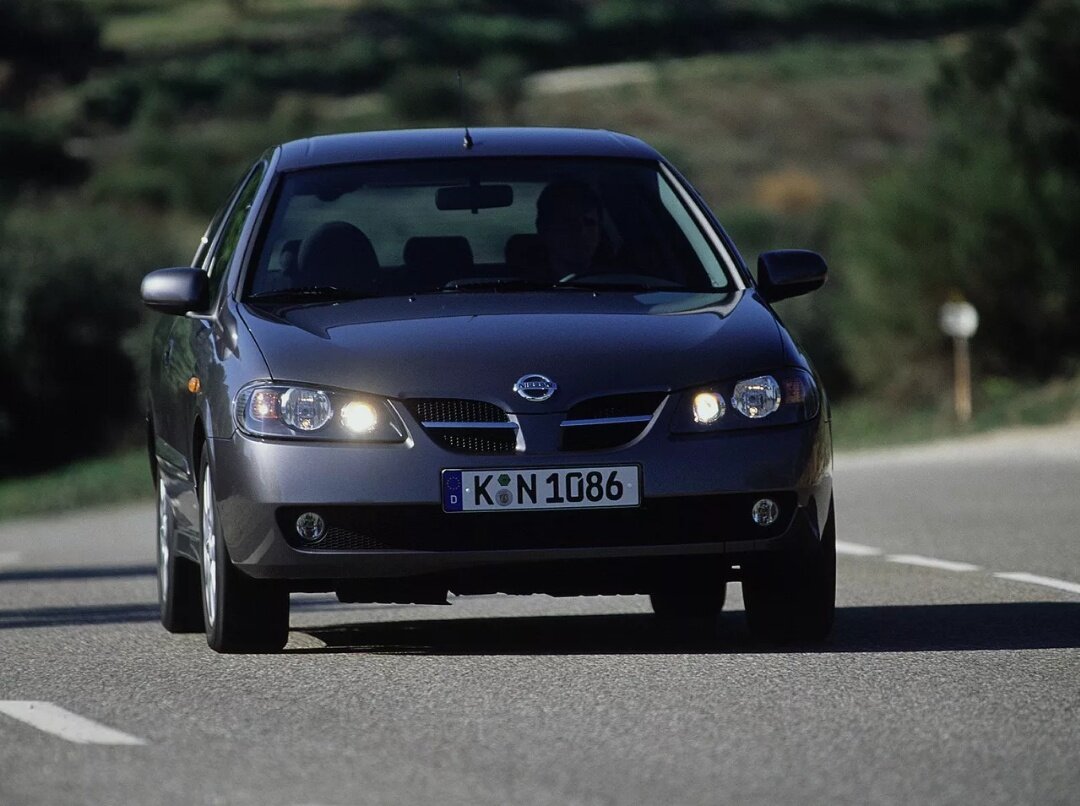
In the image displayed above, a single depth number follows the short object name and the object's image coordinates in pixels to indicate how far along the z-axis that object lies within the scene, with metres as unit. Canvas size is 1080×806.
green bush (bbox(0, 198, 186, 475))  69.31
